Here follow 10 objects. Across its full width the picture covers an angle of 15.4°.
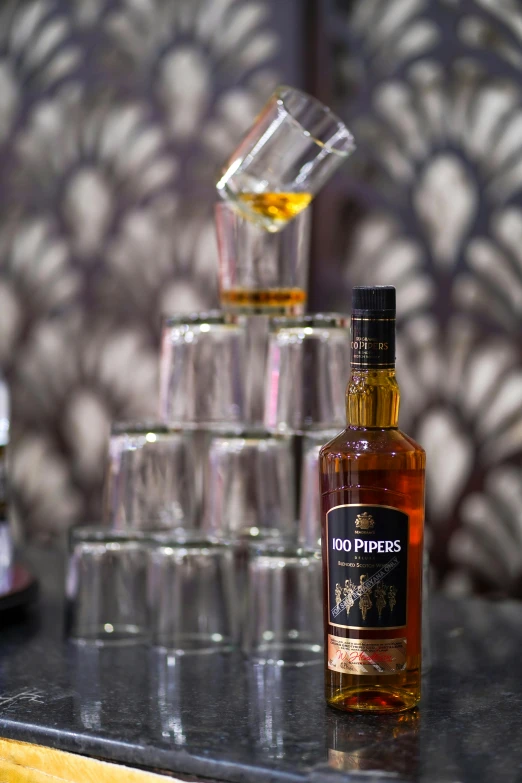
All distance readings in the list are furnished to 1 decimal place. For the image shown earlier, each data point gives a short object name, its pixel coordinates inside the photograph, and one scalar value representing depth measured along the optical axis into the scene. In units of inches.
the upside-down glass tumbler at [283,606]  60.6
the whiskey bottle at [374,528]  53.6
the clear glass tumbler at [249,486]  63.0
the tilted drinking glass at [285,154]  59.9
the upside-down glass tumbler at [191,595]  62.1
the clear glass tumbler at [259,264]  62.7
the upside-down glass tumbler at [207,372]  63.9
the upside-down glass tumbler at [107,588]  63.7
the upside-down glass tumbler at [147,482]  64.0
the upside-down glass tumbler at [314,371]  61.6
